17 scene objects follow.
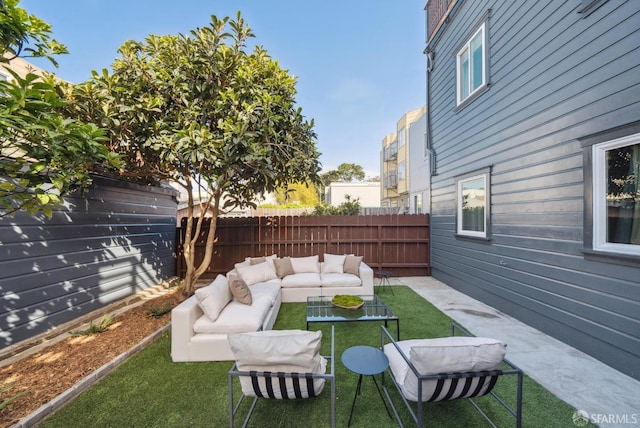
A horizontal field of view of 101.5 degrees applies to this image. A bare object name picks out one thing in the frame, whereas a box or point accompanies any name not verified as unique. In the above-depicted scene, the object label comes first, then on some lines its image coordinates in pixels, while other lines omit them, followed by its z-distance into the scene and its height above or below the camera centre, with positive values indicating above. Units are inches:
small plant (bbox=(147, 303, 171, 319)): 171.2 -65.2
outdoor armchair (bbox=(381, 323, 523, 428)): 70.0 -43.2
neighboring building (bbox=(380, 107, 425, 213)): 685.9 +145.7
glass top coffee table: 139.5 -57.4
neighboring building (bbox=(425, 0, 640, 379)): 109.5 +26.2
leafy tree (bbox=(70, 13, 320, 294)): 155.6 +67.7
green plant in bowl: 154.3 -54.4
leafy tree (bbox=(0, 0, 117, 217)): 72.8 +26.5
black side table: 234.4 -70.7
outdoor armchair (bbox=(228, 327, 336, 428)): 73.9 -43.8
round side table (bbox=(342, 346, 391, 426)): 81.0 -48.8
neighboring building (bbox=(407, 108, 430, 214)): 413.4 +78.5
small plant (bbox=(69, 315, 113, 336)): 144.1 -65.2
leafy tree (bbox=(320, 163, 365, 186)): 1692.9 +268.1
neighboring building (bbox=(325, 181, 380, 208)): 960.9 +77.8
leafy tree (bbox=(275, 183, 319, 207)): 968.9 +62.7
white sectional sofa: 121.3 -52.8
